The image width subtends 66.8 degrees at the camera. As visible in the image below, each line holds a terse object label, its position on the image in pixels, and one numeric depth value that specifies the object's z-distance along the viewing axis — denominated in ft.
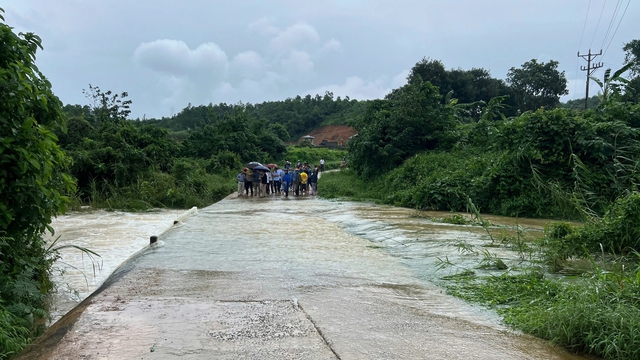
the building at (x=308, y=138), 246.92
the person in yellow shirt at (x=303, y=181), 77.05
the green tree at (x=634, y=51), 119.55
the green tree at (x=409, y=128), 75.72
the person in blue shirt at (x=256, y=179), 76.64
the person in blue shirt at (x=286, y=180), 76.59
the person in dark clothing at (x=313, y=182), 79.51
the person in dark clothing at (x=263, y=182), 77.94
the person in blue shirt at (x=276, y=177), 79.92
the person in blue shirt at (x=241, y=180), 76.07
